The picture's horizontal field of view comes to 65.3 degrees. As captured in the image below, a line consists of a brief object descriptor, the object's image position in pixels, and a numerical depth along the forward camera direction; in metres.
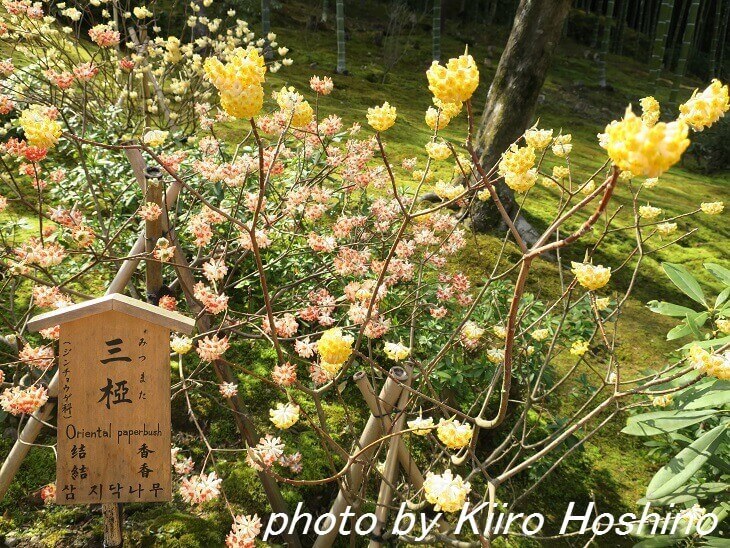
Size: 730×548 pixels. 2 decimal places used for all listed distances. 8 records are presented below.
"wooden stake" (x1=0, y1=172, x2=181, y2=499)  1.94
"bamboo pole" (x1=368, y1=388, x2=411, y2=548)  1.95
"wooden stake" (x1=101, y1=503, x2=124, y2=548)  1.68
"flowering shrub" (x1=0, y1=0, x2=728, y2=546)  1.17
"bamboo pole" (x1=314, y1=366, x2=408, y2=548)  1.91
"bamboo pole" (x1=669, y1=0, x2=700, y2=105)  12.10
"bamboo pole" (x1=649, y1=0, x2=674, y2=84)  11.85
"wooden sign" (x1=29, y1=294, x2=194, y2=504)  1.53
